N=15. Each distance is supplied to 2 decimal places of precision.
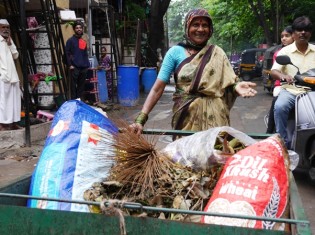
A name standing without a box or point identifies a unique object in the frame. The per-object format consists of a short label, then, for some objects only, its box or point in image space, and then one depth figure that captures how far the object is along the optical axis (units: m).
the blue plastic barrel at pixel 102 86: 11.45
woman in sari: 3.02
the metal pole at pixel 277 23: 24.31
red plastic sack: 1.75
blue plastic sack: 2.13
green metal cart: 1.49
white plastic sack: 2.15
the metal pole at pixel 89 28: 12.10
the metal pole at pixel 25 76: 6.38
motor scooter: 4.69
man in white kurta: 6.72
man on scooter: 4.96
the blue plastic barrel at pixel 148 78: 15.70
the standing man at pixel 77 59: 9.94
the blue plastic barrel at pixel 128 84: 11.61
